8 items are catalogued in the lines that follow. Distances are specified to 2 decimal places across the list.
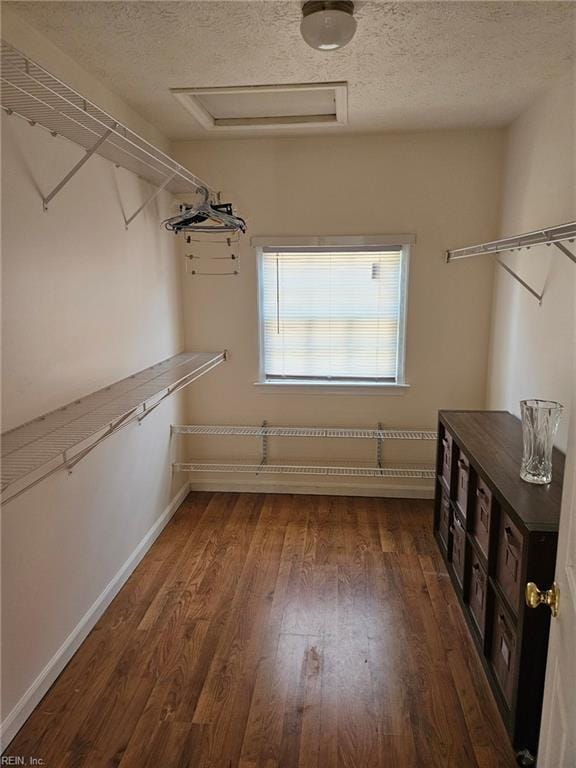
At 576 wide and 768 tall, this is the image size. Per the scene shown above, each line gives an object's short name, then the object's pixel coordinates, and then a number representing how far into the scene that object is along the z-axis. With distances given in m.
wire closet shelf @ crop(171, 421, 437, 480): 3.57
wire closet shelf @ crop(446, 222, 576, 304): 1.69
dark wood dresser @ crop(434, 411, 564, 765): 1.60
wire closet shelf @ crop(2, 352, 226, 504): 1.54
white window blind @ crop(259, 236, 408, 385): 3.50
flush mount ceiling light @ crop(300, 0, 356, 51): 1.70
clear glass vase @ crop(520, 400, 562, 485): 1.92
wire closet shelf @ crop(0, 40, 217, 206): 1.39
